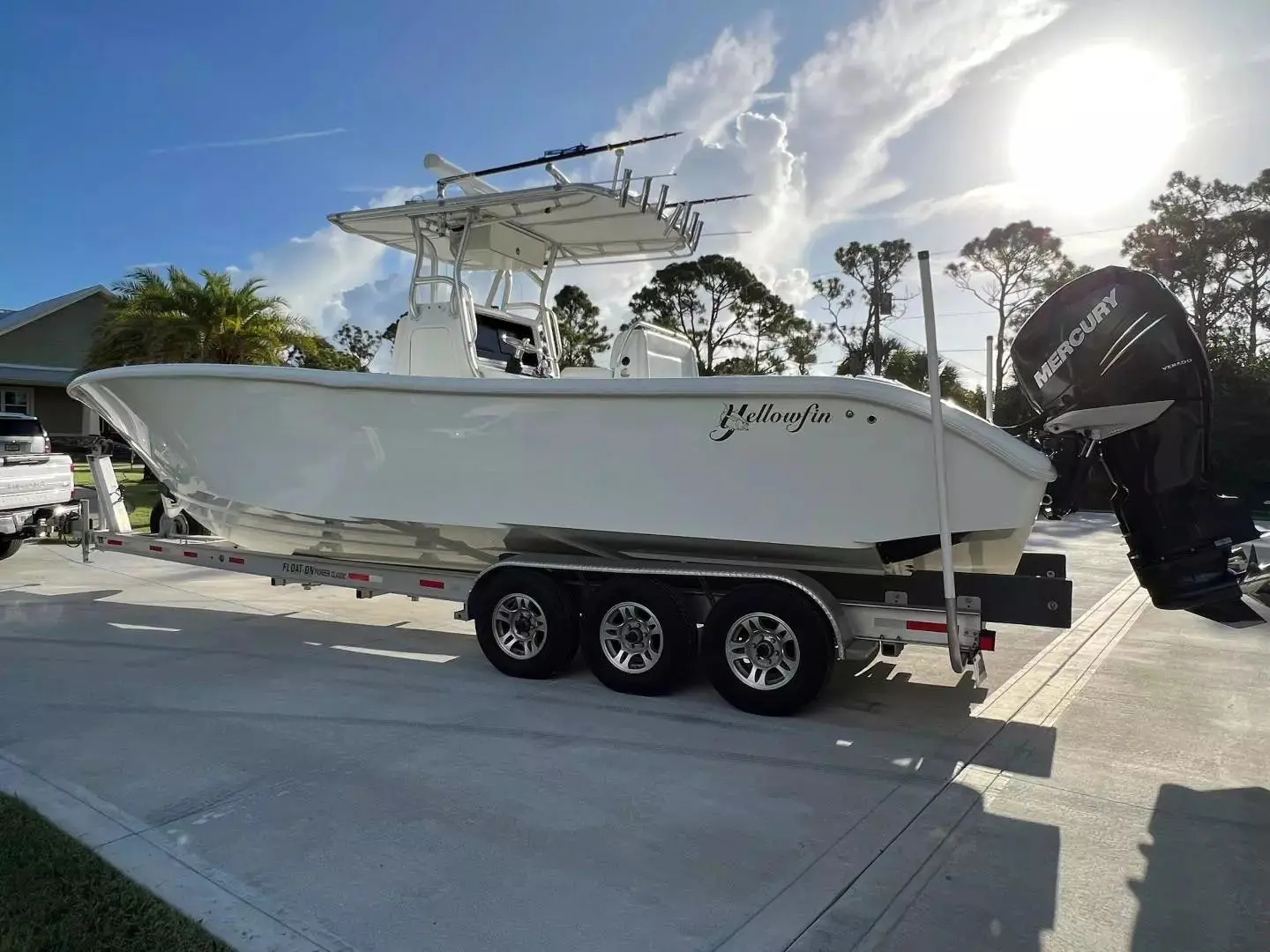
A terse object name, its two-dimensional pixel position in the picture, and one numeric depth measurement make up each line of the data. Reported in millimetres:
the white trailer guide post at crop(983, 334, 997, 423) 5983
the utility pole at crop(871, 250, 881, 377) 30312
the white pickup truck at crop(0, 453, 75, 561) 9102
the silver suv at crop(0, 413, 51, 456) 9695
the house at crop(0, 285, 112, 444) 26578
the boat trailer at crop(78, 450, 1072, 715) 4902
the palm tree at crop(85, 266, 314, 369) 19531
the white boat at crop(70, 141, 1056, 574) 4738
